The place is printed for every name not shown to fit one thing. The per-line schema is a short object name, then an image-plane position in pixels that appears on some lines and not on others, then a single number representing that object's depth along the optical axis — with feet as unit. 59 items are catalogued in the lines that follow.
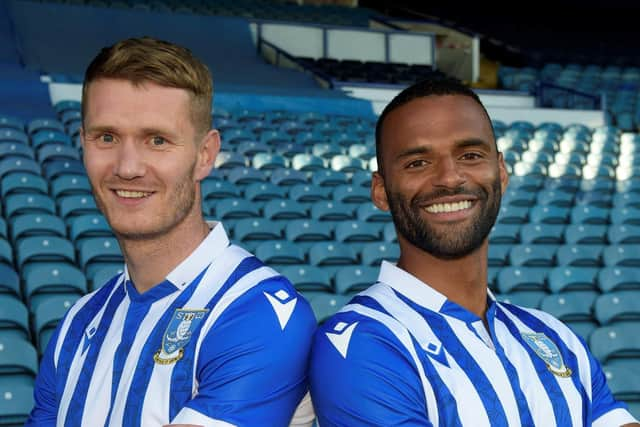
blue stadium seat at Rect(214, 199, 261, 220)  21.06
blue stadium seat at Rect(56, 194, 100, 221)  19.40
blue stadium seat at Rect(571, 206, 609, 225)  24.03
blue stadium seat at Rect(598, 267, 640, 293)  18.37
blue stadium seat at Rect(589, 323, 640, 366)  14.21
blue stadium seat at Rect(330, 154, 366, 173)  27.17
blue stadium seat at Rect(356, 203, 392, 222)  22.54
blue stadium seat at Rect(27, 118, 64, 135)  26.99
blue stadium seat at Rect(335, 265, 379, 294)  16.80
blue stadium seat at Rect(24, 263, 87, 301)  14.62
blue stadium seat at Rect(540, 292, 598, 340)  16.15
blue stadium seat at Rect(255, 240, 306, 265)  17.89
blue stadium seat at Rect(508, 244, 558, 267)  20.25
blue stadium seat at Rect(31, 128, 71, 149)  25.22
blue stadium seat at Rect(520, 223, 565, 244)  22.08
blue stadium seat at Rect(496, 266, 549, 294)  18.01
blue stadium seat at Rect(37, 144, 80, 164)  23.68
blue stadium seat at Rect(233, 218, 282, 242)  19.44
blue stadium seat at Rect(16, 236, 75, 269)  16.22
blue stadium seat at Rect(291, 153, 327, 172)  26.81
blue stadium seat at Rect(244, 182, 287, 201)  23.21
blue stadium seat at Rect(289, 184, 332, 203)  23.67
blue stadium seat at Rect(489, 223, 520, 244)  22.12
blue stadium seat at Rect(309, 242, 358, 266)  18.76
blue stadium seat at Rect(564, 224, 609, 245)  22.28
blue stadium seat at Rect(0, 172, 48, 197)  20.15
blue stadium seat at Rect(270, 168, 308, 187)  25.17
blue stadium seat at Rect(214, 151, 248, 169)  26.20
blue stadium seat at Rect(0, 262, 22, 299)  14.66
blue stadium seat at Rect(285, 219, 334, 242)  20.20
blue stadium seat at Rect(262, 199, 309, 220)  21.71
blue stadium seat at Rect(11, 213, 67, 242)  17.56
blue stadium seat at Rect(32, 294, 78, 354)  12.89
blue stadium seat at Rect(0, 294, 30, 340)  12.79
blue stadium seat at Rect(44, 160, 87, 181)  22.20
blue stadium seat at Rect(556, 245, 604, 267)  20.52
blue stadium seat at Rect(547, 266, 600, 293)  18.26
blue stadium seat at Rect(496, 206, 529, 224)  23.66
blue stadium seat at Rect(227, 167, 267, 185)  24.91
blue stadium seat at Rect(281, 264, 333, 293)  16.49
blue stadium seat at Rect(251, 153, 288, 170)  26.48
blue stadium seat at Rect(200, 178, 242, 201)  22.98
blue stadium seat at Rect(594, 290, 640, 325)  16.26
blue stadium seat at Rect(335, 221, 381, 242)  20.68
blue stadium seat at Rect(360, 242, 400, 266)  19.04
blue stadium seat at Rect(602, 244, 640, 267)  20.54
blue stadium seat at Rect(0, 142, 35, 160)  22.97
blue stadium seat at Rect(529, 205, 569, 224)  23.97
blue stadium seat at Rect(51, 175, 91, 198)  20.63
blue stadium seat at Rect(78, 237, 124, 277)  16.65
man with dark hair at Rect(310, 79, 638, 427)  4.84
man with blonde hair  4.61
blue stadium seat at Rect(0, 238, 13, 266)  15.97
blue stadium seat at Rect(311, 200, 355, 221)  22.15
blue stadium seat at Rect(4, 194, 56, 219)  18.72
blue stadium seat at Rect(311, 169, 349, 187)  25.25
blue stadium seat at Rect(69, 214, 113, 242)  18.03
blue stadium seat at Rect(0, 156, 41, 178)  21.43
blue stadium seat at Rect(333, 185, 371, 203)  23.85
